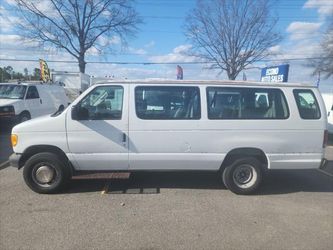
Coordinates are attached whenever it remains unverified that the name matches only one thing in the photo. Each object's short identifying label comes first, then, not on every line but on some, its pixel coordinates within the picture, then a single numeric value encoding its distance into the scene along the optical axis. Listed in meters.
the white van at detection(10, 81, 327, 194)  6.14
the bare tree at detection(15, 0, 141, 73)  32.16
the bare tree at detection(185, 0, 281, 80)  32.78
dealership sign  17.39
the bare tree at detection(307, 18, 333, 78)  40.44
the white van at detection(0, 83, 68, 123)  13.16
